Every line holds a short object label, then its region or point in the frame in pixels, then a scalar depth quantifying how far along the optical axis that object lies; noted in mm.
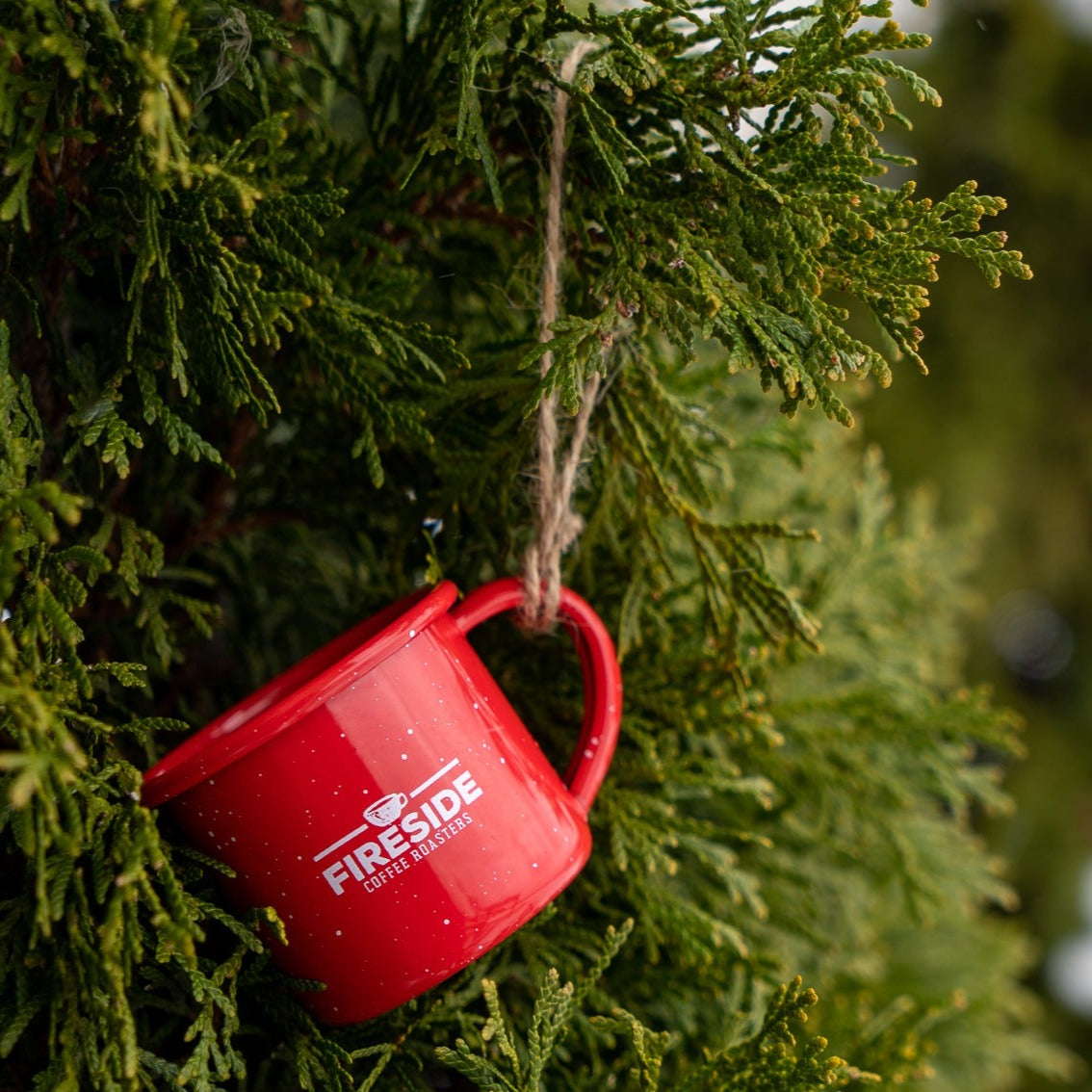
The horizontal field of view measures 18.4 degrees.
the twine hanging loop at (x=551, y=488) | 481
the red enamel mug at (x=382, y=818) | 465
